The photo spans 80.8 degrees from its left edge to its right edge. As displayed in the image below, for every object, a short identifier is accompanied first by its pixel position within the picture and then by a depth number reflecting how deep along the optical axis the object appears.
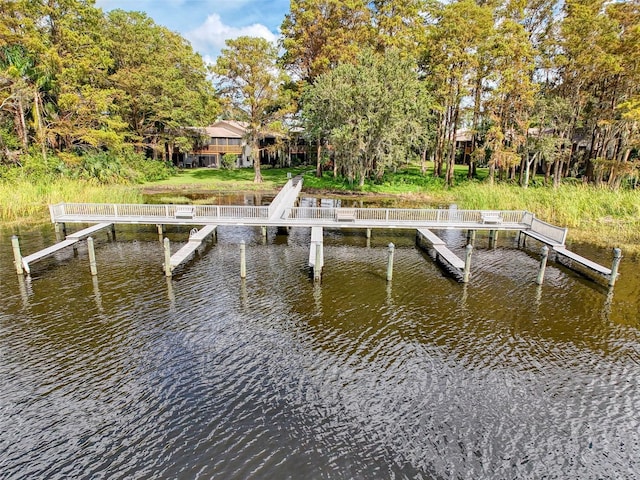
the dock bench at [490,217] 21.58
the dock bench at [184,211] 21.86
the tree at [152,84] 43.09
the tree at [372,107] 34.62
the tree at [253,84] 39.97
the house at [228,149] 61.81
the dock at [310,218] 21.64
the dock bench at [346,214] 21.86
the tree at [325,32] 41.59
